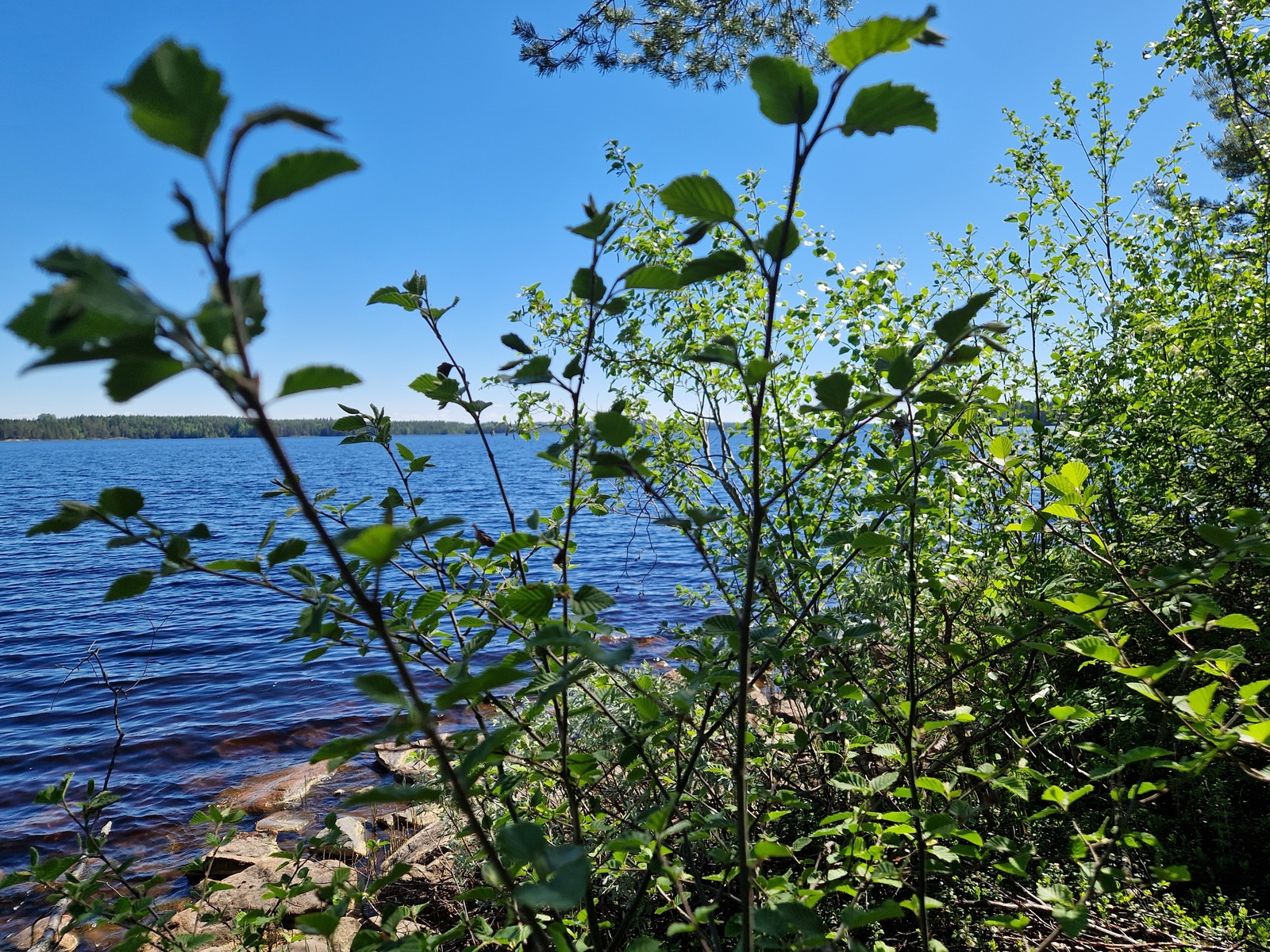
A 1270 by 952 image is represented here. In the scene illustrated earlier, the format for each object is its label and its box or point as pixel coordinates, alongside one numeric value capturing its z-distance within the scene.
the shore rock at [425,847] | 4.75
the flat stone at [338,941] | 3.34
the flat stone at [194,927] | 3.98
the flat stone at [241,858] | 5.33
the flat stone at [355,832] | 5.34
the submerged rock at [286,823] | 6.10
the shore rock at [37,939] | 4.22
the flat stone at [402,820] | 5.75
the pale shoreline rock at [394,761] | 6.37
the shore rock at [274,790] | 6.75
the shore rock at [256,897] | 4.33
